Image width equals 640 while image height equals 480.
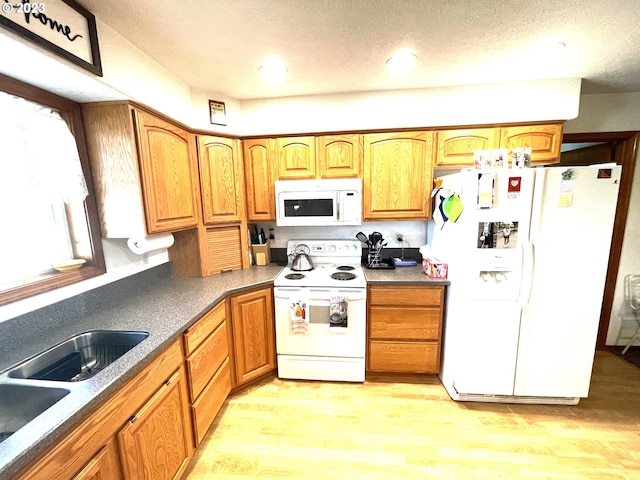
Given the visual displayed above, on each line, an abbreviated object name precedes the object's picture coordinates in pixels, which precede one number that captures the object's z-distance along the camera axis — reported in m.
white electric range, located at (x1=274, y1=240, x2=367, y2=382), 1.98
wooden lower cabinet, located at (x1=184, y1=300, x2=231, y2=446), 1.45
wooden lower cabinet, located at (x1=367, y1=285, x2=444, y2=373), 2.00
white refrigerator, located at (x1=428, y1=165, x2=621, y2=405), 1.60
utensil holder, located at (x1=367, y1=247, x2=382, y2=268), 2.36
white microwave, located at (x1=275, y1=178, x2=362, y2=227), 2.13
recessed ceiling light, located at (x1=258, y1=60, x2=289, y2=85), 1.67
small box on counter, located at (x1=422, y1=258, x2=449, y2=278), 1.98
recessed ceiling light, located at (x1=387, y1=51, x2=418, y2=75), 1.61
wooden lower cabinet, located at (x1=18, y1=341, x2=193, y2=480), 0.78
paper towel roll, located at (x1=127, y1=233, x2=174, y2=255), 1.54
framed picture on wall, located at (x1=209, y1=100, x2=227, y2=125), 2.06
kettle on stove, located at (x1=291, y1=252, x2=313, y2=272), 2.31
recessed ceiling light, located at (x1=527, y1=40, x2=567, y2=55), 1.48
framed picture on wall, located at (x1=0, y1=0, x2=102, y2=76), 0.92
